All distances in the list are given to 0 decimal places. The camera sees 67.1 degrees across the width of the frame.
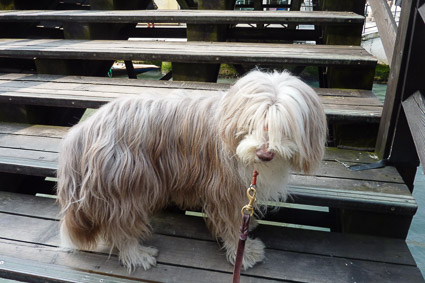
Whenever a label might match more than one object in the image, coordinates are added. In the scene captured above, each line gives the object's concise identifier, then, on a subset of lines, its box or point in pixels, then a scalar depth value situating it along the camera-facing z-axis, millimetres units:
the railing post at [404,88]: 1664
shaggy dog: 1287
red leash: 1208
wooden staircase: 1505
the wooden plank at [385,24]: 1999
